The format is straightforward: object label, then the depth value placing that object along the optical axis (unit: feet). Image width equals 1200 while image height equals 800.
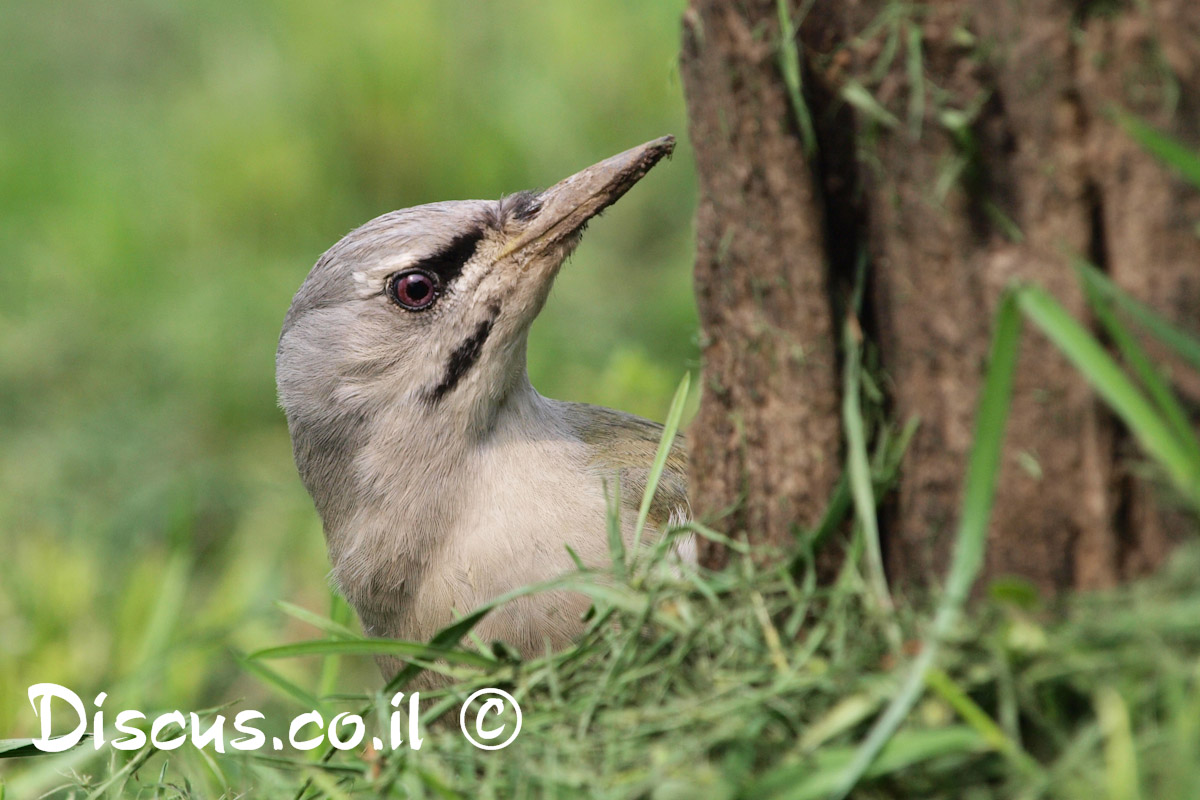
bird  9.65
